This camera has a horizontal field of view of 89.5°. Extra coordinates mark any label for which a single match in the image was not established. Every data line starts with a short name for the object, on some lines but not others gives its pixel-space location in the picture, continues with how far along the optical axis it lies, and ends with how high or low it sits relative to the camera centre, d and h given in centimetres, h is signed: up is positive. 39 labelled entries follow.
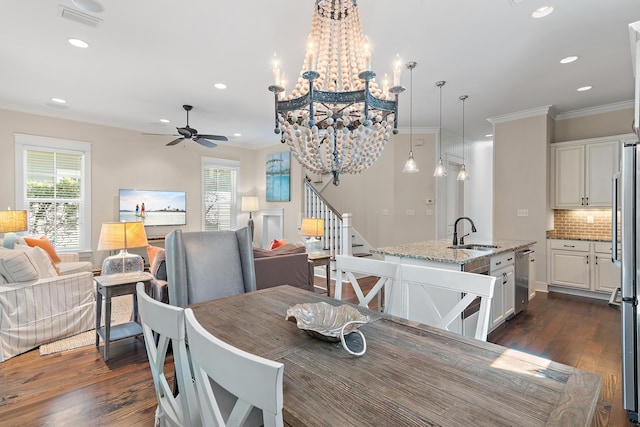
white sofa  269 -87
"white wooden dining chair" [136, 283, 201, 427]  91 -46
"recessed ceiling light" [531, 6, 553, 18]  243 +152
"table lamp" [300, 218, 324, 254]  449 -23
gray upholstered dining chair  198 -35
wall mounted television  584 +9
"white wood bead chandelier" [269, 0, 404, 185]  185 +65
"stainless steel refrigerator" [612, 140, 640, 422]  189 -38
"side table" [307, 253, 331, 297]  419 -65
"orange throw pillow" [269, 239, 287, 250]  434 -45
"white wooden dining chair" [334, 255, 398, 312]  192 -38
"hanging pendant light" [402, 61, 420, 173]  337 +59
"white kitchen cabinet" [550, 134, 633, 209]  443 +56
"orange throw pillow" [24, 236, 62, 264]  409 -42
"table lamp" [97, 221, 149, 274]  287 -28
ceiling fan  461 +110
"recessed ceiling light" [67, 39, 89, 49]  292 +155
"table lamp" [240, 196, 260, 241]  727 +14
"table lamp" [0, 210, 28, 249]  376 -14
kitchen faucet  352 -32
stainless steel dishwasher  358 -77
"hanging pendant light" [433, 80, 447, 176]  389 +50
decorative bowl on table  124 -47
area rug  281 -119
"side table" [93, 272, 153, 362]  266 -71
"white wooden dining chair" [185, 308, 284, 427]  59 -34
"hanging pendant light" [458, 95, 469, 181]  441 +50
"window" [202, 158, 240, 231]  696 +41
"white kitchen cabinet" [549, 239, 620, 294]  433 -79
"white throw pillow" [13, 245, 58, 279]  313 -51
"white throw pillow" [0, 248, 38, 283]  273 -47
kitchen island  266 -48
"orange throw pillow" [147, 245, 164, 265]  342 -43
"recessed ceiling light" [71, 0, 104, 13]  237 +154
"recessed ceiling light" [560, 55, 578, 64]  324 +154
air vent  248 +155
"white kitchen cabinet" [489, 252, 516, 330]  308 -80
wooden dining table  80 -51
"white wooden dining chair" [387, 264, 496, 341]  151 -39
